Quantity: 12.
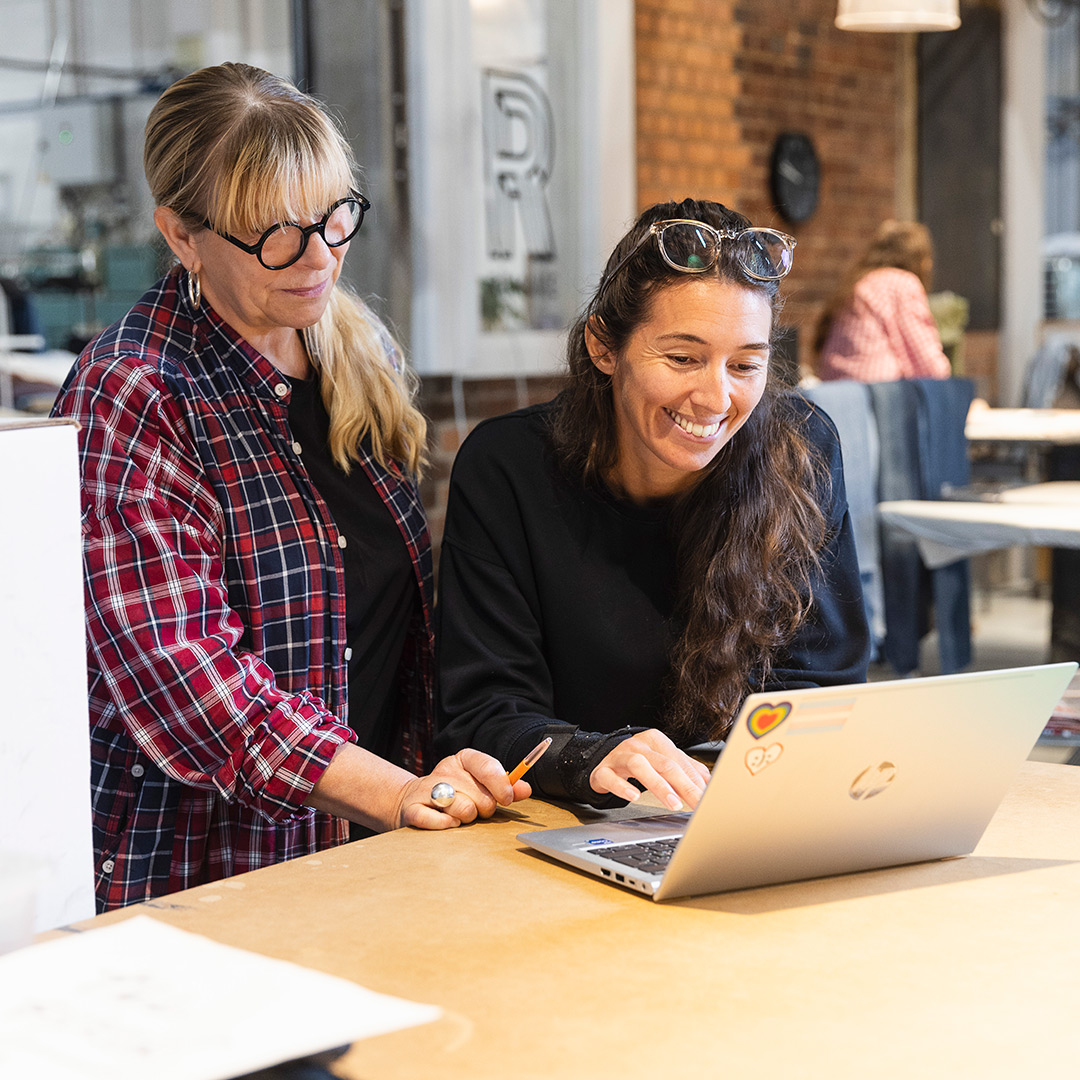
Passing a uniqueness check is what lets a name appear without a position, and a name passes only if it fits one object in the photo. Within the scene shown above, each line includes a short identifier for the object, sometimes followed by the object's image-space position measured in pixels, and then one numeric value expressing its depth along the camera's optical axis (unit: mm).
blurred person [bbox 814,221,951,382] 5766
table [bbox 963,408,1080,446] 5172
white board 1033
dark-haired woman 1619
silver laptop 1054
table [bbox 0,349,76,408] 5613
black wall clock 6258
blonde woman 1455
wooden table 871
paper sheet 807
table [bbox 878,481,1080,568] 3469
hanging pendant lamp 4652
